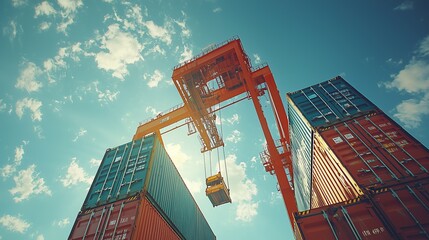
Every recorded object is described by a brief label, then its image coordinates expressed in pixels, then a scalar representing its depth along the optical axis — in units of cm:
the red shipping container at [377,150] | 732
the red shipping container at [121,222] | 855
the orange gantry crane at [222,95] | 1383
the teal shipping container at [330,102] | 1023
